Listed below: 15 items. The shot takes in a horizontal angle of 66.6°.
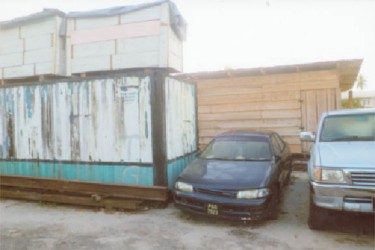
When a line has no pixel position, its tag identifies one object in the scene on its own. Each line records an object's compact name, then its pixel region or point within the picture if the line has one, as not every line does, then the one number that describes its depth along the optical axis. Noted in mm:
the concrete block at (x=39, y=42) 6719
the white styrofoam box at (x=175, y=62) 6182
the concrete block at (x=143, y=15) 6051
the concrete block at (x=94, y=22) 6312
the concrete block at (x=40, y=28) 6688
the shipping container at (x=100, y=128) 6270
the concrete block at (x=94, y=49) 6377
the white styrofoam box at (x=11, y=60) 7156
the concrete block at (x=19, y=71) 7043
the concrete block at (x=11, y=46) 7074
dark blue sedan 4793
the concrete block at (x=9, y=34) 7094
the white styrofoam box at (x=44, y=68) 6809
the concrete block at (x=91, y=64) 6442
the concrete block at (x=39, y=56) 6766
